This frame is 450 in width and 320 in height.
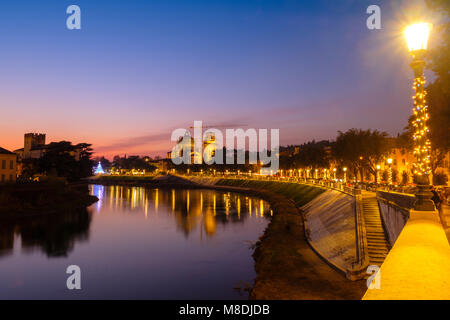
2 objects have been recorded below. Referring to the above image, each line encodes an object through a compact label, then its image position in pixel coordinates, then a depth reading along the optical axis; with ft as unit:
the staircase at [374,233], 71.05
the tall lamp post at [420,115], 35.14
